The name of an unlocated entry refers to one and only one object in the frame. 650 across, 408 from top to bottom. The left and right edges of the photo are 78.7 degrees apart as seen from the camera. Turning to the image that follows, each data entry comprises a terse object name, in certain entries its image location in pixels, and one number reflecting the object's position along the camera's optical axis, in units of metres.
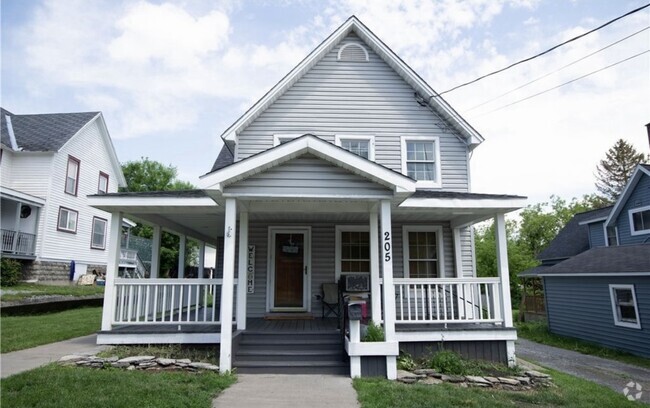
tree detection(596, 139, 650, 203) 36.38
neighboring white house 16.39
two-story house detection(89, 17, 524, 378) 6.21
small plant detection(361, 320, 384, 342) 6.16
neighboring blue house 11.19
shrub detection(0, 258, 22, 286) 14.36
